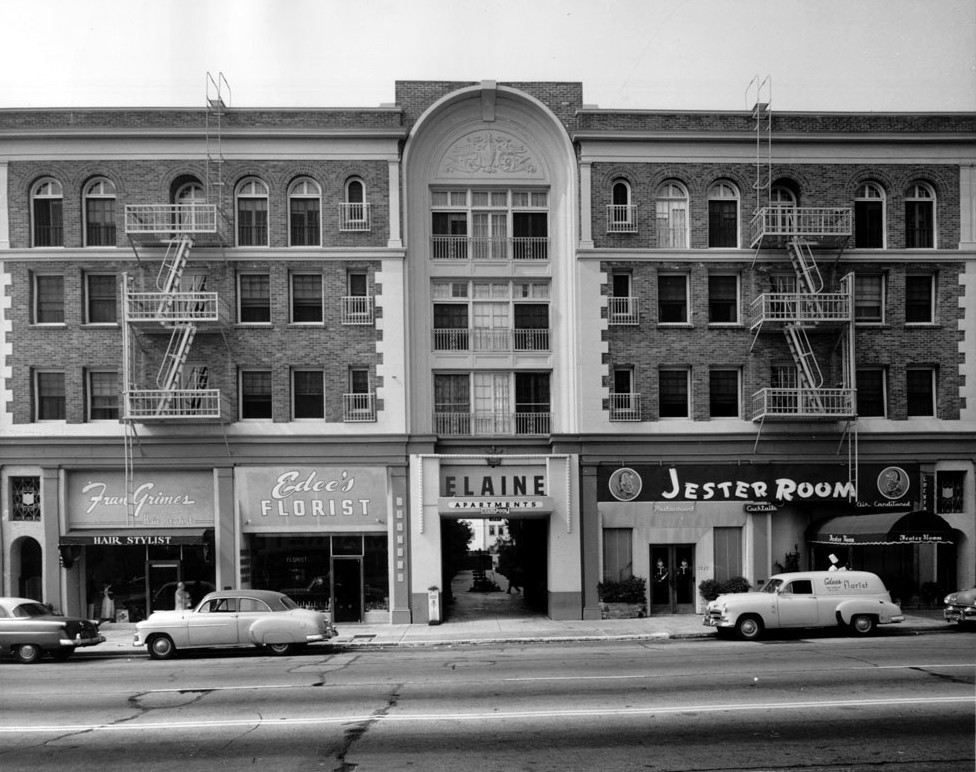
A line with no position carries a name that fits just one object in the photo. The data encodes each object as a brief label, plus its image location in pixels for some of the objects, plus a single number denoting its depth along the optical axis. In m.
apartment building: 28.66
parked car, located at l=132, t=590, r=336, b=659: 21.98
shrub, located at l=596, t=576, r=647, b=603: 28.31
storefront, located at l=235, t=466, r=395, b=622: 28.73
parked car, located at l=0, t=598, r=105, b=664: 21.77
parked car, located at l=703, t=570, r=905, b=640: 23.19
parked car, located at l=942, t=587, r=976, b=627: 23.94
